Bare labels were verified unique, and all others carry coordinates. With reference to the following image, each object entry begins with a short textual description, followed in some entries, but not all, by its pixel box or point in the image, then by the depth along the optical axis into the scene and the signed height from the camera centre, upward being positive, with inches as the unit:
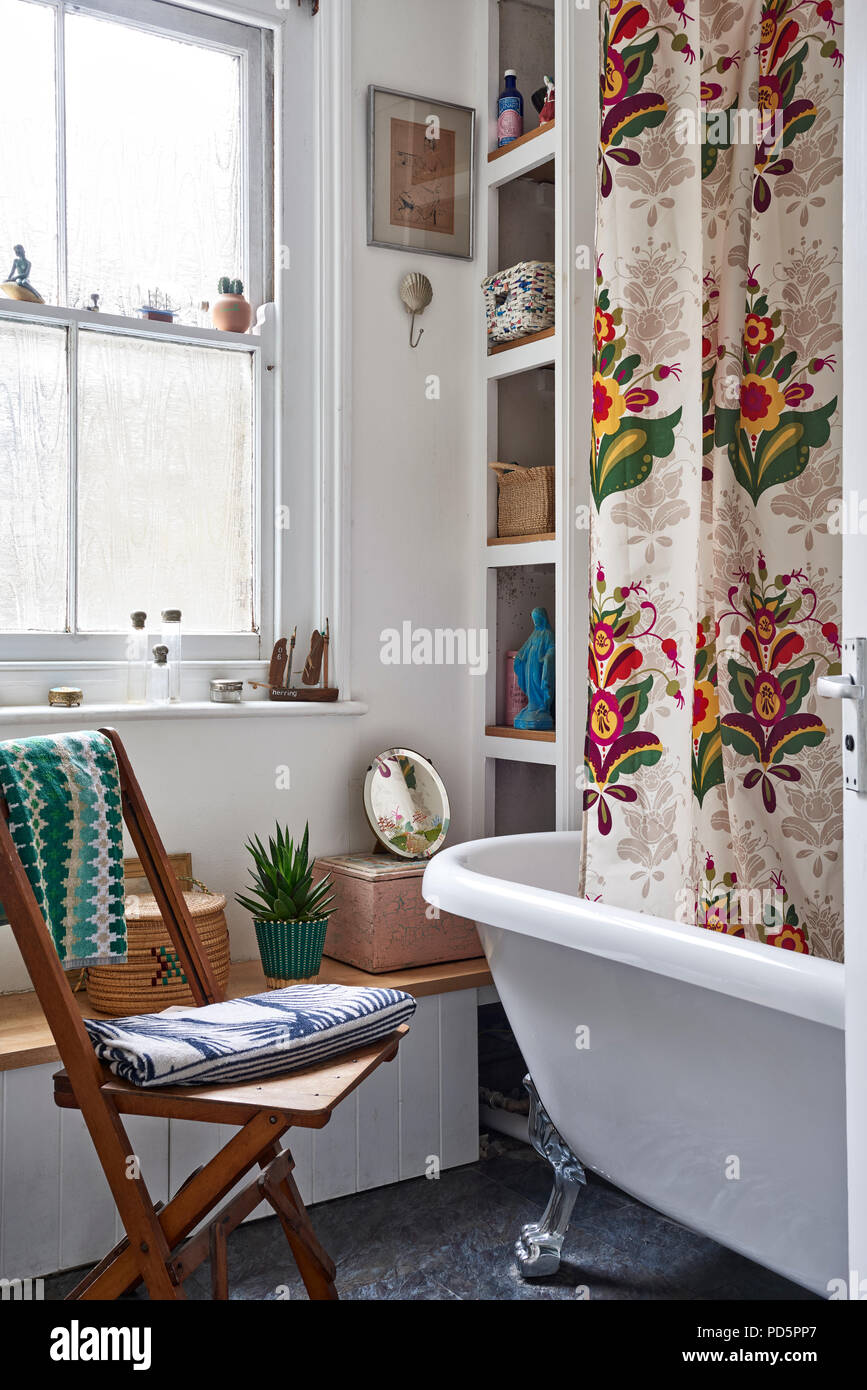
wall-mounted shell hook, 102.4 +32.2
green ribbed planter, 83.7 -21.6
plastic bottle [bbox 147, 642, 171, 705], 91.6 -2.1
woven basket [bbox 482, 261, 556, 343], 99.4 +30.9
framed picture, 101.3 +43.1
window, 89.4 +25.6
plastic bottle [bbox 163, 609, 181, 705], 92.8 +0.3
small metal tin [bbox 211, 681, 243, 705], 94.0 -3.1
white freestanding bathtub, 53.9 -21.4
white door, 43.6 +3.9
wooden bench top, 71.7 -24.7
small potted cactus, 96.3 +28.9
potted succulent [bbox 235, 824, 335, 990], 83.8 -19.4
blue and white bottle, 105.3 +49.3
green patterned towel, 60.1 -10.0
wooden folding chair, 53.0 -21.4
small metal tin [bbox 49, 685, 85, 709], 86.1 -3.2
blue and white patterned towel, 53.9 -18.9
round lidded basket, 78.2 -22.1
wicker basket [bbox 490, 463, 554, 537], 99.5 +13.6
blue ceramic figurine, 101.3 -2.0
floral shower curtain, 72.4 +11.9
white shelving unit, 95.3 +23.3
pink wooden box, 89.1 -21.3
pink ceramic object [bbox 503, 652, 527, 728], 105.3 -4.1
